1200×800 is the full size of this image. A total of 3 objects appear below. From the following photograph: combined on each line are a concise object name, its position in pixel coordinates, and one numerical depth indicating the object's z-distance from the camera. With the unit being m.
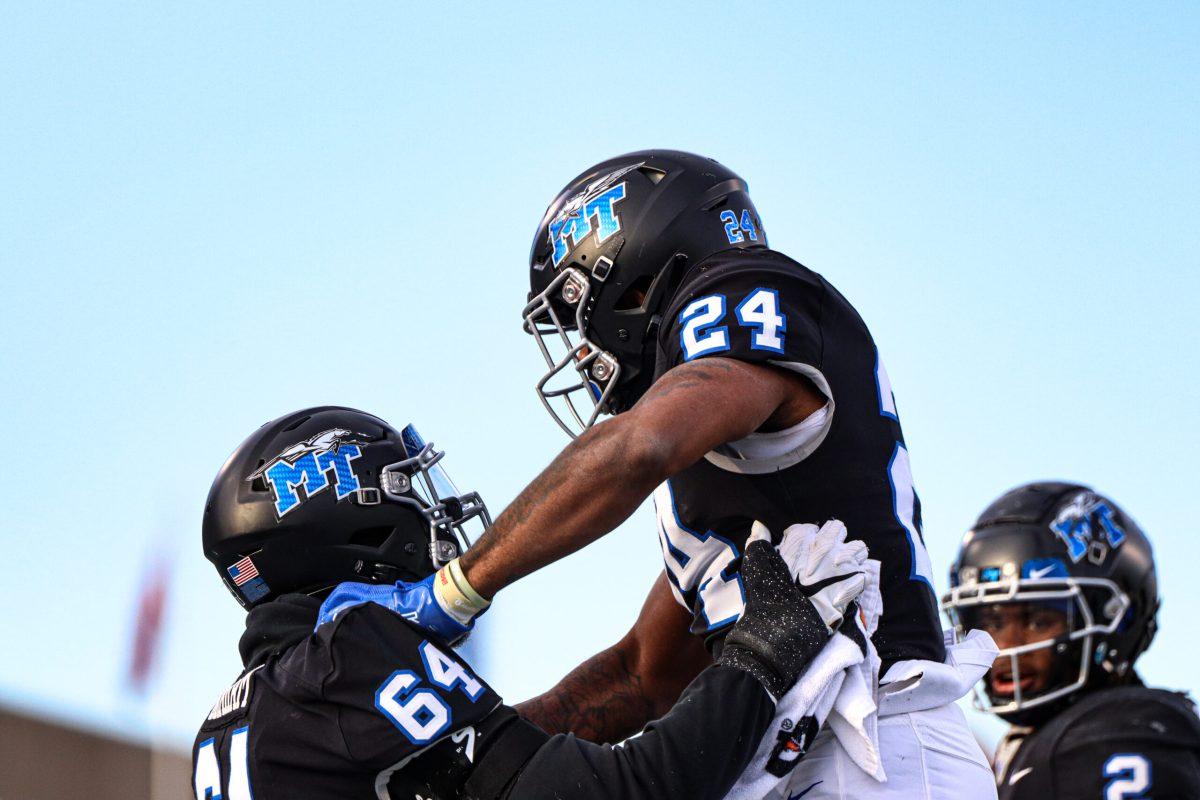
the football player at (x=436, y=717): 6.95
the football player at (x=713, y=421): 7.11
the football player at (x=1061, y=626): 11.22
